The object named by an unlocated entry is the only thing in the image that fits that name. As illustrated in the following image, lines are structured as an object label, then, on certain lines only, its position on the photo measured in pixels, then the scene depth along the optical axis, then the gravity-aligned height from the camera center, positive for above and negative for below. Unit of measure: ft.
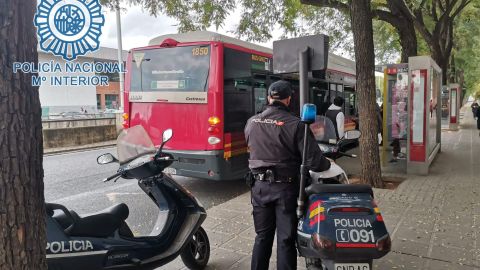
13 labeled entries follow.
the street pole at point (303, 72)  14.65 +1.22
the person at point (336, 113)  23.35 -0.55
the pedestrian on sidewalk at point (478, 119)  69.00 -2.59
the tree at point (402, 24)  39.27 +7.97
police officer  10.55 -1.53
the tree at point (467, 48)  66.98 +11.98
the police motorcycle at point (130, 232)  9.75 -3.20
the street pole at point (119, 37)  56.85 +9.84
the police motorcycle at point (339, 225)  9.28 -2.76
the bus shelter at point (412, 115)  29.68 -0.81
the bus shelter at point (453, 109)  69.72 -0.81
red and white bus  23.40 +0.65
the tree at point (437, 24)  52.08 +11.02
